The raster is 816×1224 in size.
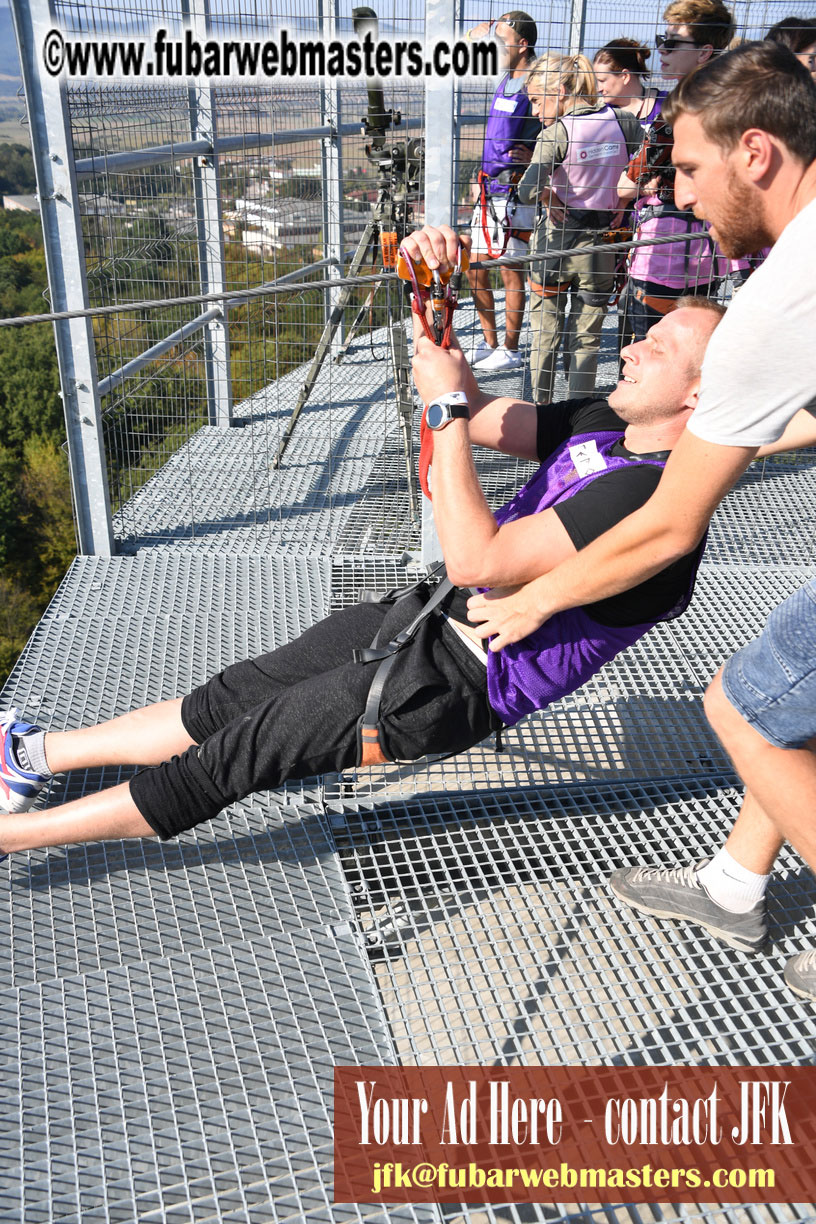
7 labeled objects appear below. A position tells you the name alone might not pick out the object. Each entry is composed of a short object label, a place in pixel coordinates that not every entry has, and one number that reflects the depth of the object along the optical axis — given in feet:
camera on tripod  11.37
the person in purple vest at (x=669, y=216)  11.23
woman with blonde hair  12.53
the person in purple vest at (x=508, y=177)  14.64
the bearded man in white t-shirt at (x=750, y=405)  4.18
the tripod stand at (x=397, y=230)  11.48
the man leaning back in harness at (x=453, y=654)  5.49
